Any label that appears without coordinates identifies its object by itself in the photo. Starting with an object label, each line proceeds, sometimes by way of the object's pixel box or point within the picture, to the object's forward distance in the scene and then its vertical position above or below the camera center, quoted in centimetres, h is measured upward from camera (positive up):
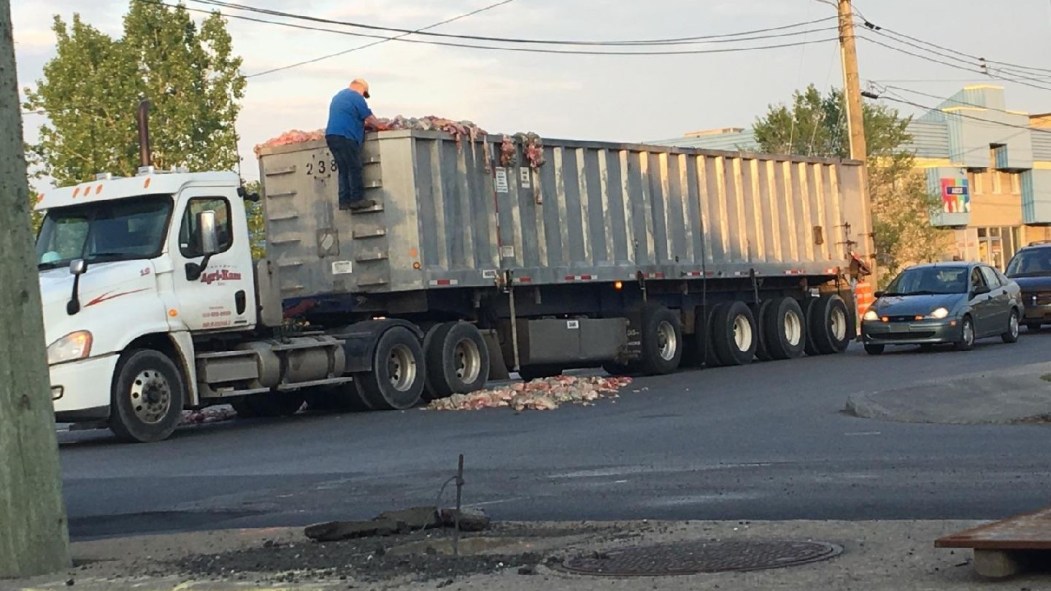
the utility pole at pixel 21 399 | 840 -37
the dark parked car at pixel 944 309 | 2650 -97
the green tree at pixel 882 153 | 5744 +377
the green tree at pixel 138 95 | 3772 +541
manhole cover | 743 -137
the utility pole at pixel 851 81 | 3691 +410
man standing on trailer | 2008 +208
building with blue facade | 7038 +366
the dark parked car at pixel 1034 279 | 3209 -71
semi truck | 1748 +25
